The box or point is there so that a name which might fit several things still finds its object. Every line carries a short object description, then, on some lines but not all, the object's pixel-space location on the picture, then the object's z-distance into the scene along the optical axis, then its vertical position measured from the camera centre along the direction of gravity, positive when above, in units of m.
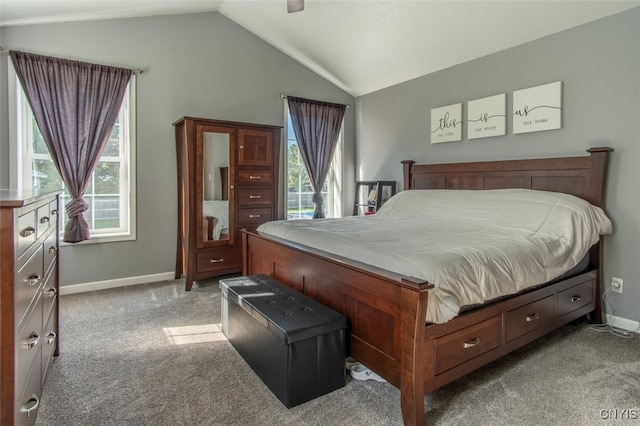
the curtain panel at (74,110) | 3.14 +0.85
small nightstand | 4.55 +0.13
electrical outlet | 2.71 -0.60
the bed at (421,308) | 1.53 -0.56
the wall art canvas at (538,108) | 2.96 +0.82
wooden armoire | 3.55 +0.15
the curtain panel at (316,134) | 4.61 +0.92
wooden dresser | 1.08 -0.35
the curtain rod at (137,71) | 3.61 +1.33
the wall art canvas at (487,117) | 3.34 +0.84
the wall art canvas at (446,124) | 3.73 +0.86
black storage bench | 1.70 -0.70
